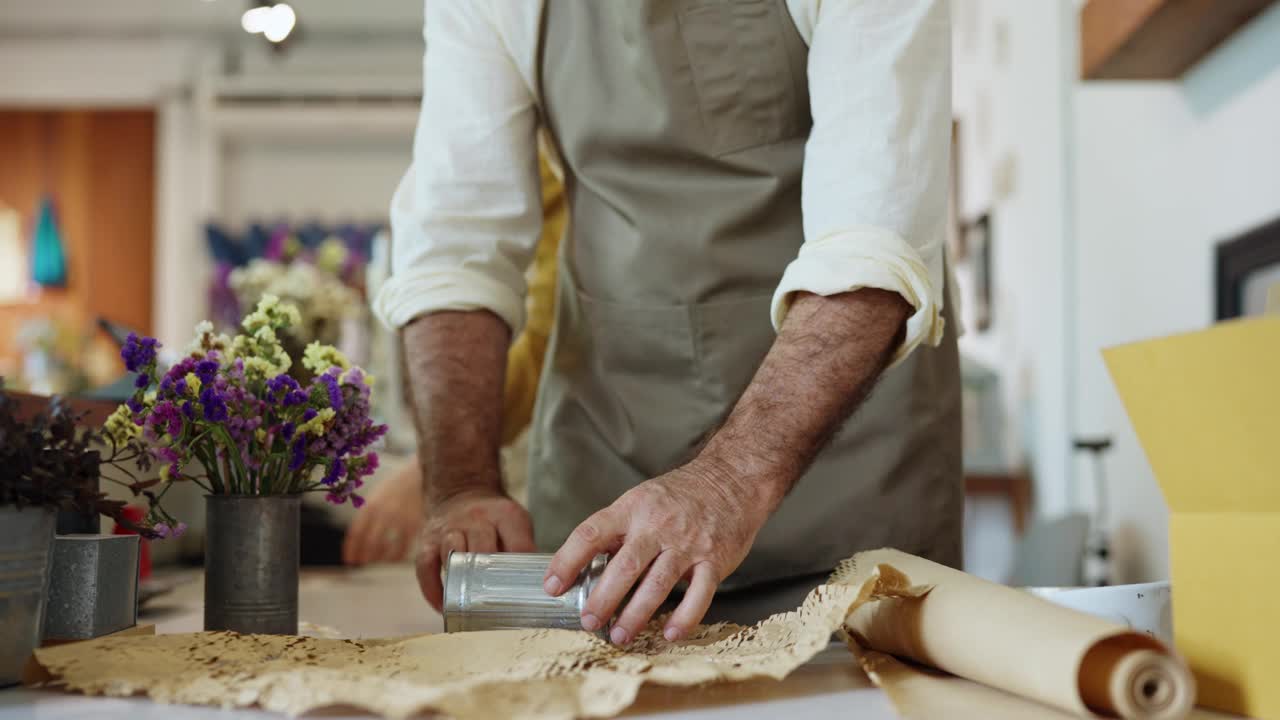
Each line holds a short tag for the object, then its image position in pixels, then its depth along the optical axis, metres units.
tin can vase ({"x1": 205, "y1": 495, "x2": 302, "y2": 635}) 0.79
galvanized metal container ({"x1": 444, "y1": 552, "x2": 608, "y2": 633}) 0.73
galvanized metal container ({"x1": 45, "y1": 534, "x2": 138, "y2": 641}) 0.72
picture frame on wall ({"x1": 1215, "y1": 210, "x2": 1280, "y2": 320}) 1.95
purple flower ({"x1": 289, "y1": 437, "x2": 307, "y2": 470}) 0.79
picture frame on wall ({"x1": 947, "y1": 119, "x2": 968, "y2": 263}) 4.59
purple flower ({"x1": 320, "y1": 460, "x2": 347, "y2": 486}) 0.82
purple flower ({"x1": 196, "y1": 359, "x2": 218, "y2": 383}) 0.76
